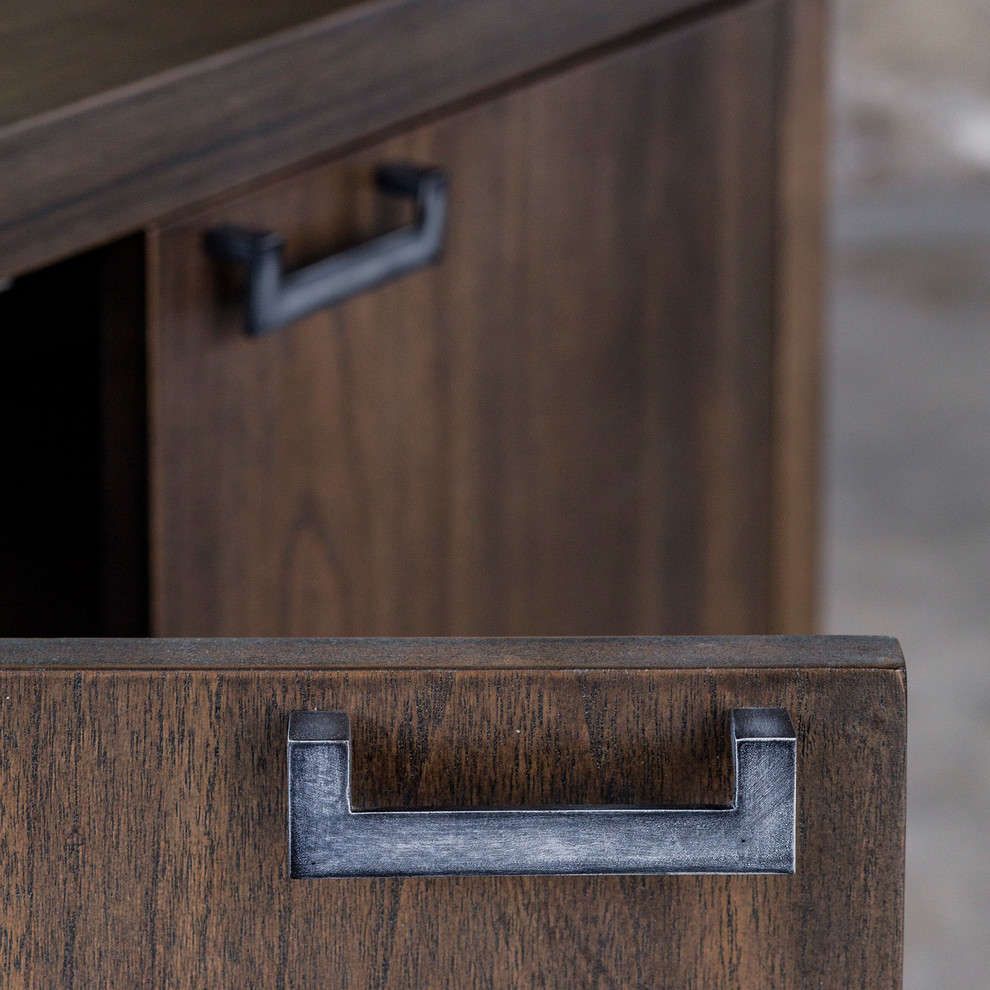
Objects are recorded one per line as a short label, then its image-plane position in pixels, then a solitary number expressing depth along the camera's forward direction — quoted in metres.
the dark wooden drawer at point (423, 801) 1.01
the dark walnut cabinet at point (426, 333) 1.24
